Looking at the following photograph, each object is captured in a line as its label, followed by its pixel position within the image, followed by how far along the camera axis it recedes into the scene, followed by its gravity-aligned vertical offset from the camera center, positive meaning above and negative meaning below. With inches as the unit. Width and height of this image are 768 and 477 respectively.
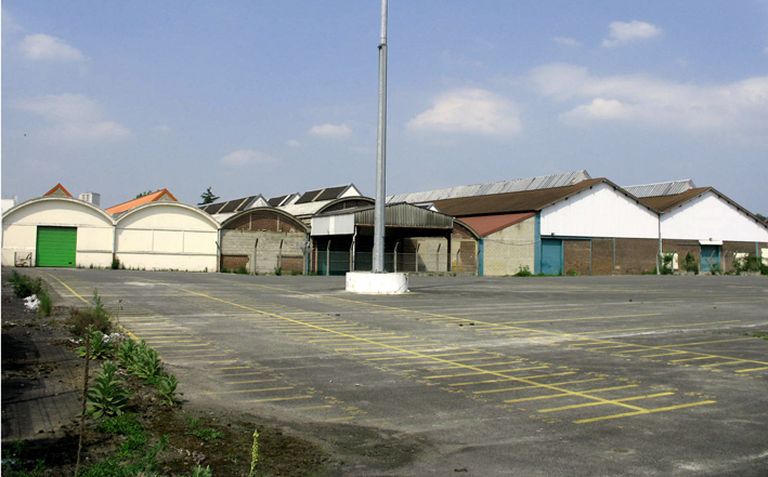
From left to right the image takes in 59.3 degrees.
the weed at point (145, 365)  361.4 -57.0
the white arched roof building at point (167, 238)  2039.9 +76.0
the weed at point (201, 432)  265.1 -67.7
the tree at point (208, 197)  4953.7 +489.7
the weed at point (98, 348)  434.6 -57.3
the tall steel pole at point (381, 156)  1139.9 +188.3
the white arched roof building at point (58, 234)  1913.1 +78.2
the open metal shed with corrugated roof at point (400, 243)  1971.0 +78.0
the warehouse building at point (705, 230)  2554.1 +165.8
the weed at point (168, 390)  321.7 -60.7
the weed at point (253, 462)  193.2 -63.1
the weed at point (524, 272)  2199.8 -10.2
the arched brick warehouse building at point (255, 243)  2108.8 +67.2
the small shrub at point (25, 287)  922.1 -37.1
